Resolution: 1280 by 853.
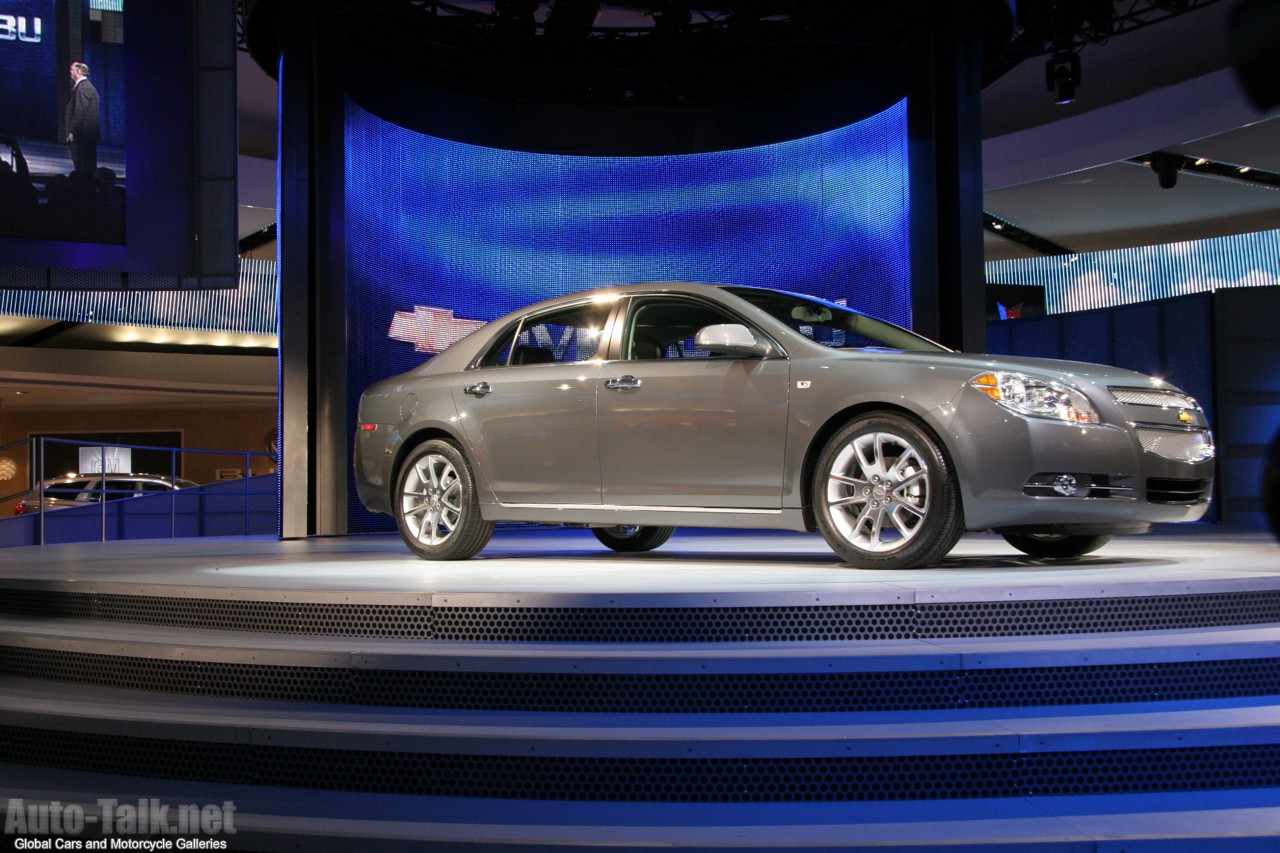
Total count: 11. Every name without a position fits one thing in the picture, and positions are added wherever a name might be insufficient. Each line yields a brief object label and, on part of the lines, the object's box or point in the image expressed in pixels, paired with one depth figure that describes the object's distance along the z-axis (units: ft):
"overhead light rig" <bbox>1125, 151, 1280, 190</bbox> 57.31
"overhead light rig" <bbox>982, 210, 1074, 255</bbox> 68.74
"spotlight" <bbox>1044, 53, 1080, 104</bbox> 40.78
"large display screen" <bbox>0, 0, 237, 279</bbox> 29.12
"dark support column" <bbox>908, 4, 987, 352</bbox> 31.24
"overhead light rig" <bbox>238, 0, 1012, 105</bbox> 33.17
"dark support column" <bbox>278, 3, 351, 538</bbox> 31.45
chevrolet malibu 15.03
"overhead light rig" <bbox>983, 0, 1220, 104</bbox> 37.99
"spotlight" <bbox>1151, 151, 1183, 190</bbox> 57.11
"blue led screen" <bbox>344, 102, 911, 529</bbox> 36.52
